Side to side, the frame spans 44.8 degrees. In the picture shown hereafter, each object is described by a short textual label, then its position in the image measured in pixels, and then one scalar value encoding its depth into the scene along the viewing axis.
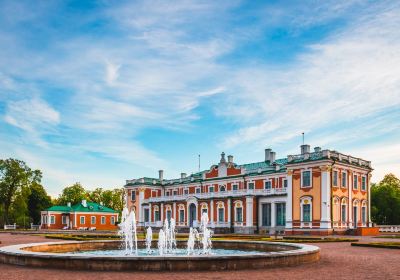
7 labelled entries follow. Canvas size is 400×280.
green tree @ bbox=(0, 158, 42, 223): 76.19
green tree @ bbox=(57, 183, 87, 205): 95.56
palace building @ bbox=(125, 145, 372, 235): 47.09
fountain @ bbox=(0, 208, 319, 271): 13.08
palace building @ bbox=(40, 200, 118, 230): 77.25
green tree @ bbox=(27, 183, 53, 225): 87.94
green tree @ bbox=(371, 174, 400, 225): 68.00
